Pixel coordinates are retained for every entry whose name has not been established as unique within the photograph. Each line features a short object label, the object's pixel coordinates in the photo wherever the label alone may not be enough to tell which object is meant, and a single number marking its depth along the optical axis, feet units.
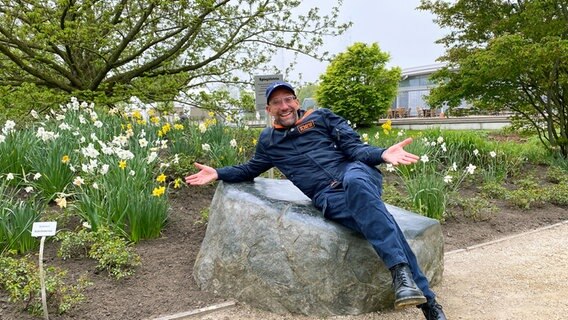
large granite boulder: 9.11
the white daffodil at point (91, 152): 11.85
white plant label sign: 7.84
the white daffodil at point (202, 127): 16.89
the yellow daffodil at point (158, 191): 11.55
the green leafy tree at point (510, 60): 22.00
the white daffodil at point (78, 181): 11.06
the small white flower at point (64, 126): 14.82
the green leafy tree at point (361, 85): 60.64
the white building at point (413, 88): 116.88
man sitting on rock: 8.13
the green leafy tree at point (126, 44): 21.59
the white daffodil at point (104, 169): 11.46
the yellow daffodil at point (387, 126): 17.61
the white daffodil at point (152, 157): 12.79
